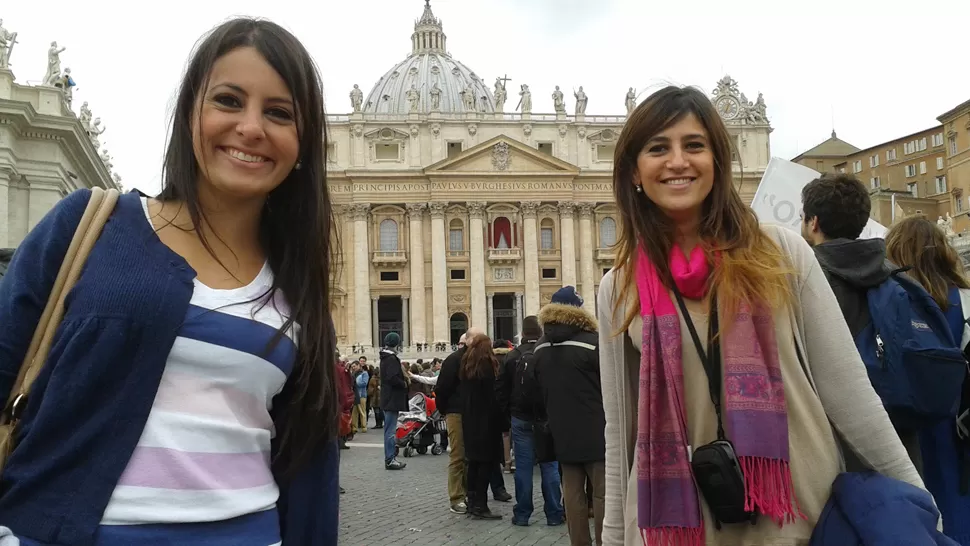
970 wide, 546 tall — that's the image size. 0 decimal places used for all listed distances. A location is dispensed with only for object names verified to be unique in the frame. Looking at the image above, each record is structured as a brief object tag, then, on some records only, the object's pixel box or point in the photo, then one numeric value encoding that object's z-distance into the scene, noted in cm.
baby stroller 1341
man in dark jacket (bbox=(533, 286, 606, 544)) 584
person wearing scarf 183
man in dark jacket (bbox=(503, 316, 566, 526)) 706
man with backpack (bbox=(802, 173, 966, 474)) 270
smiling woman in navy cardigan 139
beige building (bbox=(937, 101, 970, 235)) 4712
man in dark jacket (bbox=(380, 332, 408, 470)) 1124
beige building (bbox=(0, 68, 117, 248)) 2039
